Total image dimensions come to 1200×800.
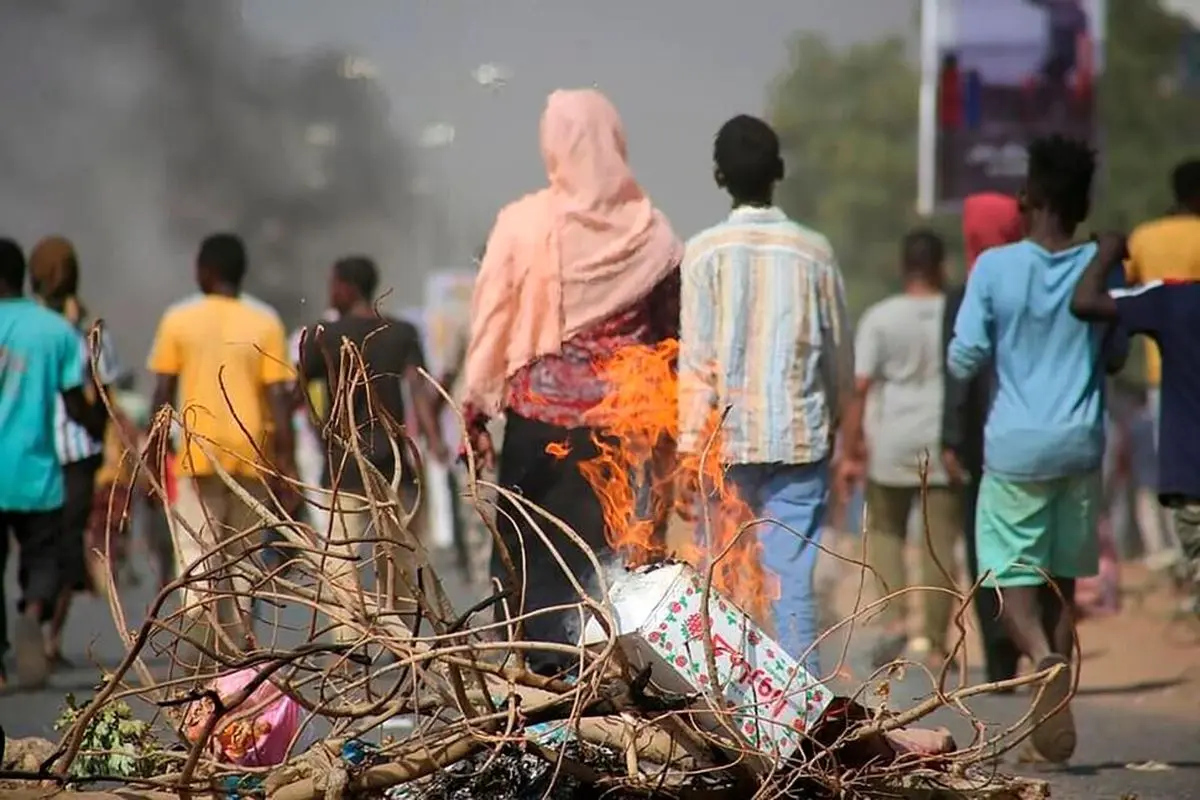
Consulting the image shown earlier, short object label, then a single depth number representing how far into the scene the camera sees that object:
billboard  34.78
